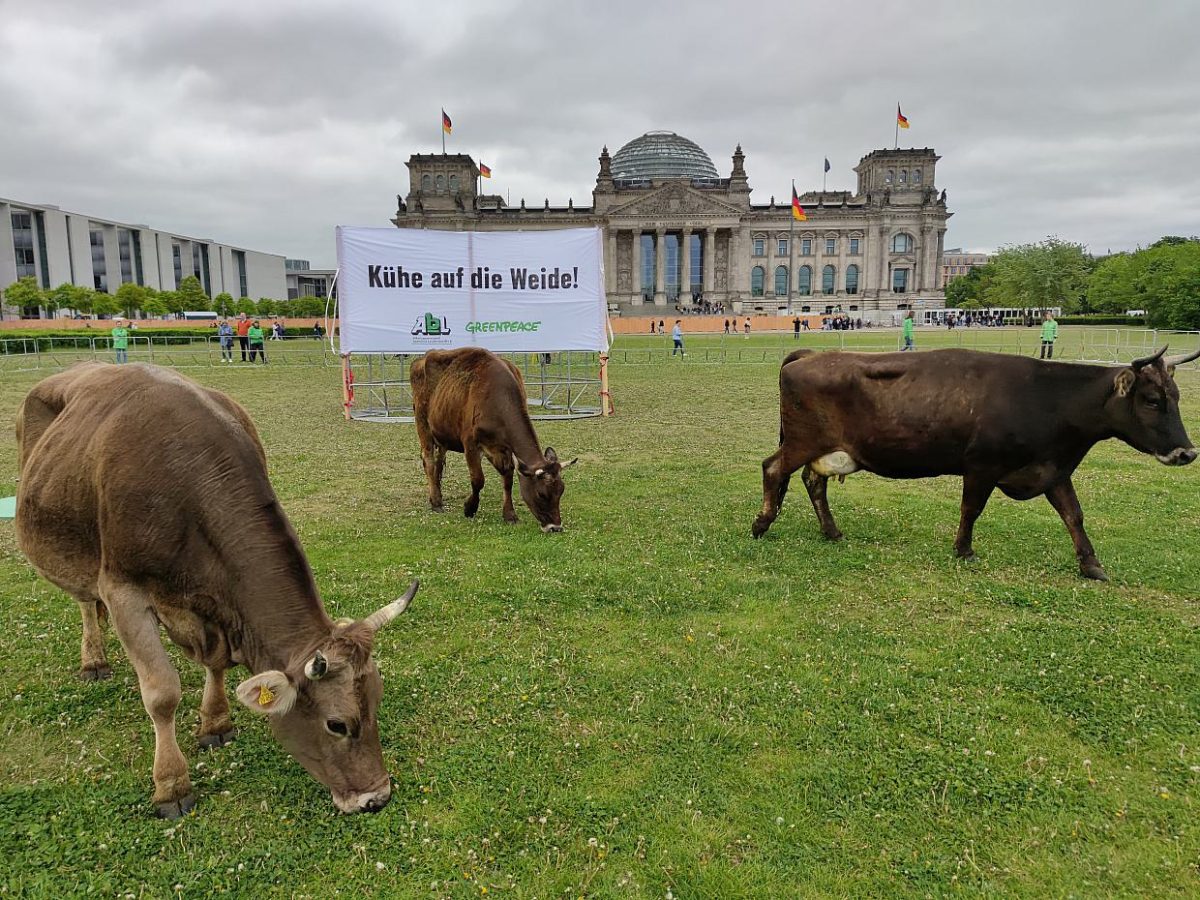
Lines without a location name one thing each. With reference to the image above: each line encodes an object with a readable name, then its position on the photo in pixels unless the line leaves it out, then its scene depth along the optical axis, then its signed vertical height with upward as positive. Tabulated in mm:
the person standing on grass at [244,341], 36697 +45
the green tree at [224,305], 97231 +4886
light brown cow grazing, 3750 -1243
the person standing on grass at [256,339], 36625 +141
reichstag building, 117562 +16677
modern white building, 89875 +12430
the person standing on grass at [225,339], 36625 +148
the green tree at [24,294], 77938 +5111
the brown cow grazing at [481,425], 9164 -1095
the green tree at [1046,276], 92312 +8253
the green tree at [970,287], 121438 +9700
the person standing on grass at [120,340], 31283 +79
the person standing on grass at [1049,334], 32769 +342
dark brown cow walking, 7285 -810
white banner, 17453 +1240
